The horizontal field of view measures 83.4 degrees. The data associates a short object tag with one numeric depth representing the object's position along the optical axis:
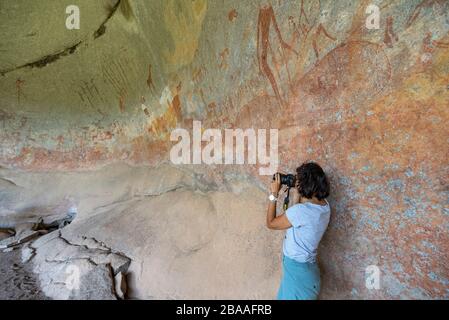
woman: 1.49
